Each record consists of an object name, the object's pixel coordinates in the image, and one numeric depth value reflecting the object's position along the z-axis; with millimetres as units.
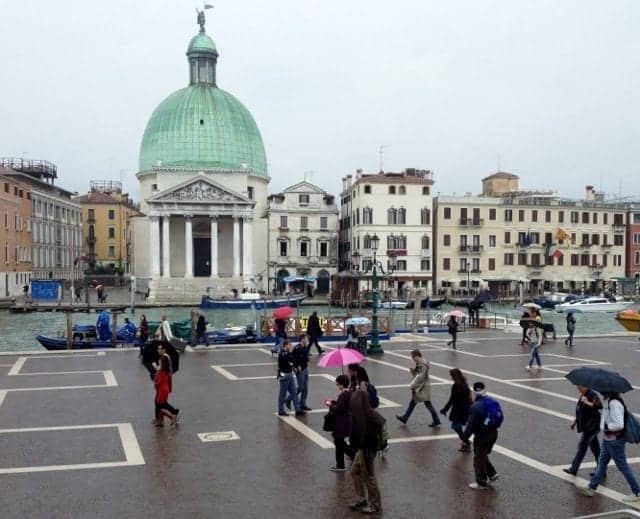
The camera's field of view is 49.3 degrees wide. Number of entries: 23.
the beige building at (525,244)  75062
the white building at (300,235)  79312
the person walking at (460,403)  12109
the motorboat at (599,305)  63219
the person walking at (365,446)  9023
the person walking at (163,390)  13961
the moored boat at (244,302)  64438
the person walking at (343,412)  10000
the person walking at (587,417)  10188
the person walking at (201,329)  28641
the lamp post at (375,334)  26016
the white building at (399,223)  73438
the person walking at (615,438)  9438
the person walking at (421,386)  13625
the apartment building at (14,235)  66125
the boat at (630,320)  35438
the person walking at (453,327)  27562
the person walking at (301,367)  14609
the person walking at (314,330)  25984
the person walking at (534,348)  22156
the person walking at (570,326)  29172
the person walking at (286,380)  14461
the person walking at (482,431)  10133
